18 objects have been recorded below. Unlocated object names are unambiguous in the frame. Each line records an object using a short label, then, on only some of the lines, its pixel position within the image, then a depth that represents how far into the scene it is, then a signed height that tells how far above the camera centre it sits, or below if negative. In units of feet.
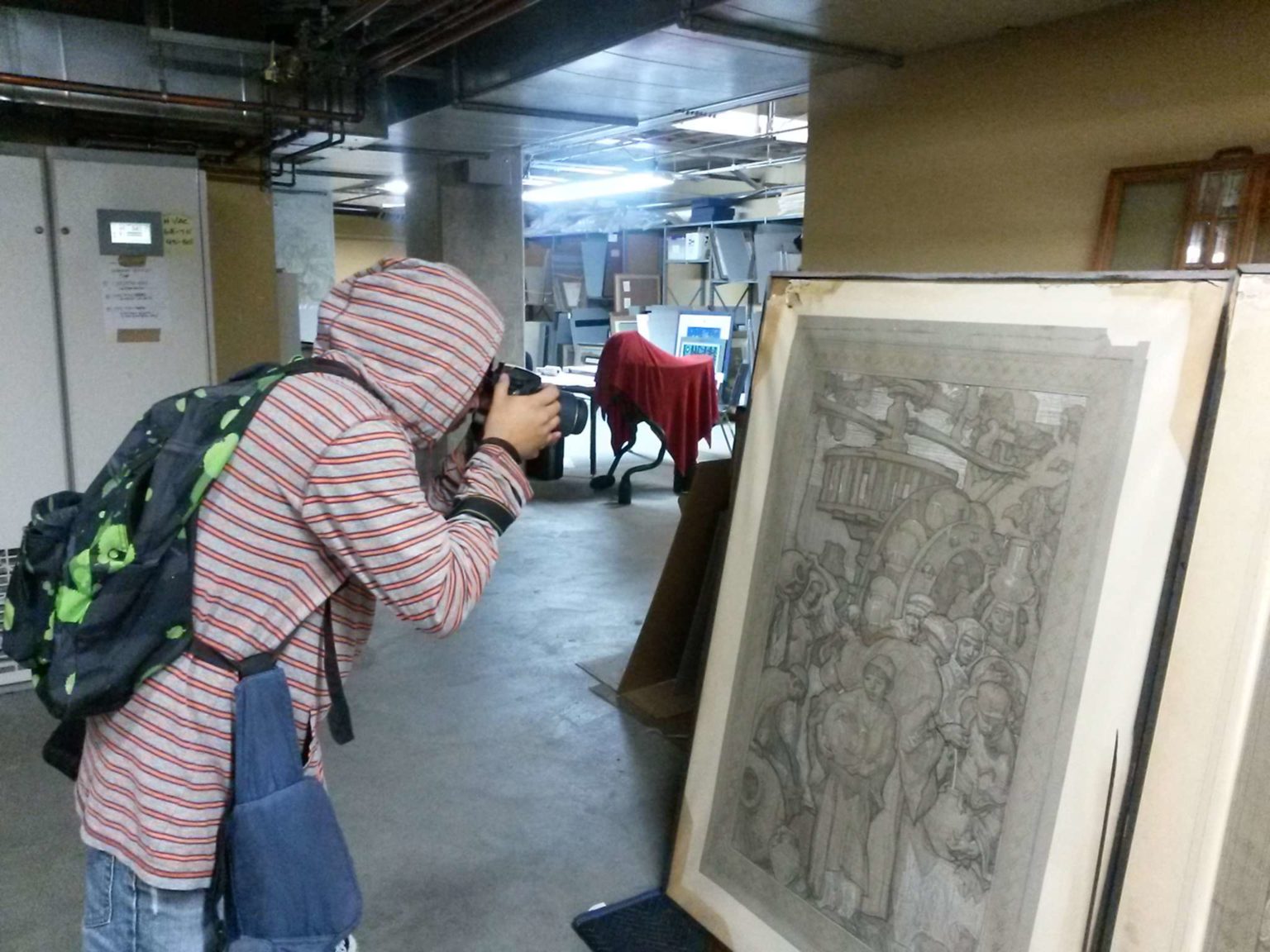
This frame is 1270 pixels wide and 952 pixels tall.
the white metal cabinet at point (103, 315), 10.00 -0.83
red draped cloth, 17.34 -2.26
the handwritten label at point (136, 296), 10.31 -0.67
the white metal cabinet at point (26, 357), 9.67 -1.34
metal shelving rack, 28.89 -0.34
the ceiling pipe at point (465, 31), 8.02 +2.07
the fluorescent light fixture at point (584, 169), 25.62 +2.60
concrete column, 17.63 +0.66
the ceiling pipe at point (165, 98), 9.86 +1.54
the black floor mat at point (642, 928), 6.23 -4.45
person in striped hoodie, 3.18 -1.07
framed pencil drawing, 4.11 -1.60
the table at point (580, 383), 19.10 -2.59
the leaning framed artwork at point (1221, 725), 3.70 -1.68
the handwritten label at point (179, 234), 10.58 +0.04
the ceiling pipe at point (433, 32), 8.50 +2.15
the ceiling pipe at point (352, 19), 8.41 +2.16
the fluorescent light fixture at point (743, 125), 18.75 +3.01
